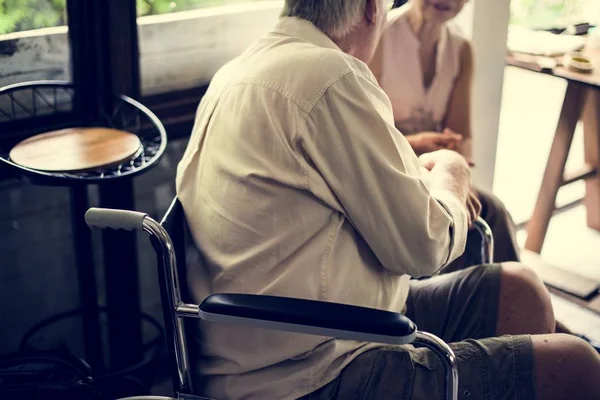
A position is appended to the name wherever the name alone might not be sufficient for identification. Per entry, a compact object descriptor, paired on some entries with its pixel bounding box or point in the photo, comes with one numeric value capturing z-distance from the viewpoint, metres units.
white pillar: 2.65
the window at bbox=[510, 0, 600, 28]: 3.20
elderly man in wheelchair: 1.24
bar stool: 1.79
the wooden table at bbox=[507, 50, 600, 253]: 2.70
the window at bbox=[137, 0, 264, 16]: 2.27
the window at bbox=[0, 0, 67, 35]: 2.01
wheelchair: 1.09
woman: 2.21
